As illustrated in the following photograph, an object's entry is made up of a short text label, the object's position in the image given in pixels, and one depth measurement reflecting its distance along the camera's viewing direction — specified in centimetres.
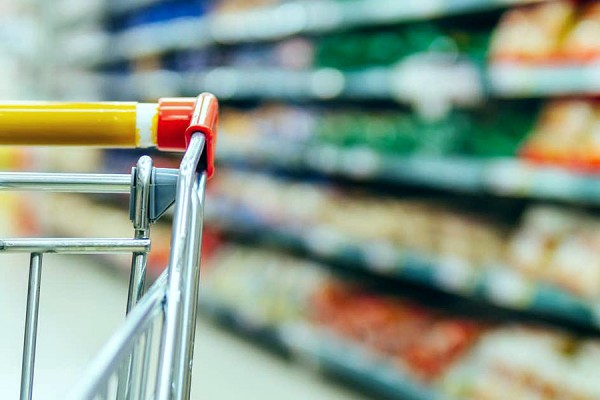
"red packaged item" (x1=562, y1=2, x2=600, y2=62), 197
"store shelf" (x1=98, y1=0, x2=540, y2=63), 239
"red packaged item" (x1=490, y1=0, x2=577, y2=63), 215
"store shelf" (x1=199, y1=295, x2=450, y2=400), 244
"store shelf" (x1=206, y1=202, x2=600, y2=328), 201
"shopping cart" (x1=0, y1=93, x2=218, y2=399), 77
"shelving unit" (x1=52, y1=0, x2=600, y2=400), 208
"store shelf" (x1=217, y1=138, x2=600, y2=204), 199
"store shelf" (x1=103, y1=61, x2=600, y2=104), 200
